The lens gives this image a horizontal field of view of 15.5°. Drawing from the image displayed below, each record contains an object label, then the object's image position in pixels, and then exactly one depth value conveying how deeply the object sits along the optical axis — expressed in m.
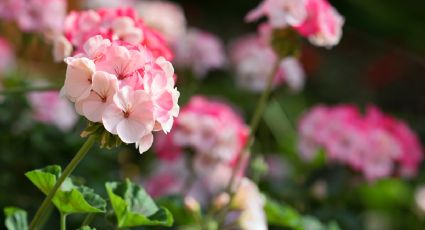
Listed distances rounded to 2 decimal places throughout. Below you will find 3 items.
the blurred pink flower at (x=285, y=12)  1.35
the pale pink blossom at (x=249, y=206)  1.36
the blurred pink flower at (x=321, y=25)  1.36
